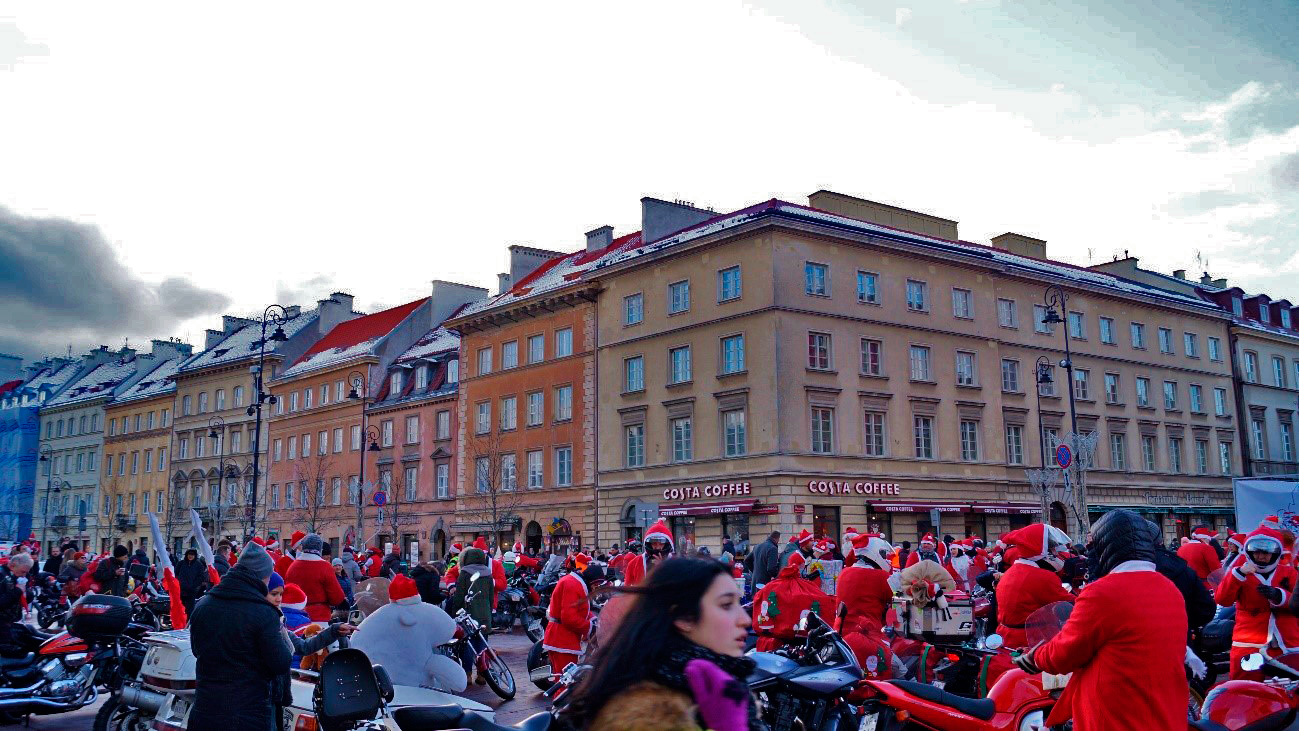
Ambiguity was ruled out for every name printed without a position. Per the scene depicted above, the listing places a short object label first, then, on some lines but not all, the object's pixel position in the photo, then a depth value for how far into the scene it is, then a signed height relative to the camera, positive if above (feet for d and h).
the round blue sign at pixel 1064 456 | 84.74 +5.98
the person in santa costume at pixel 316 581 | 40.27 -1.67
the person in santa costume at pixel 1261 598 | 29.19 -1.84
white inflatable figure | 27.02 -2.76
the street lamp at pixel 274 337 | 122.11 +22.67
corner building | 125.29 +19.33
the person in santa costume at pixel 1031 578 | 25.95 -1.12
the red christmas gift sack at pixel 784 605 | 34.12 -2.27
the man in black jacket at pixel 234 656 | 21.24 -2.37
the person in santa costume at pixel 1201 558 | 47.83 -1.18
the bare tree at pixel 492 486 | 156.76 +7.34
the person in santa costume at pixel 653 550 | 38.45 -0.56
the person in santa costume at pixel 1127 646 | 15.56 -1.68
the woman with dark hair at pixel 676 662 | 9.59 -1.19
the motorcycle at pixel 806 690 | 24.84 -3.60
